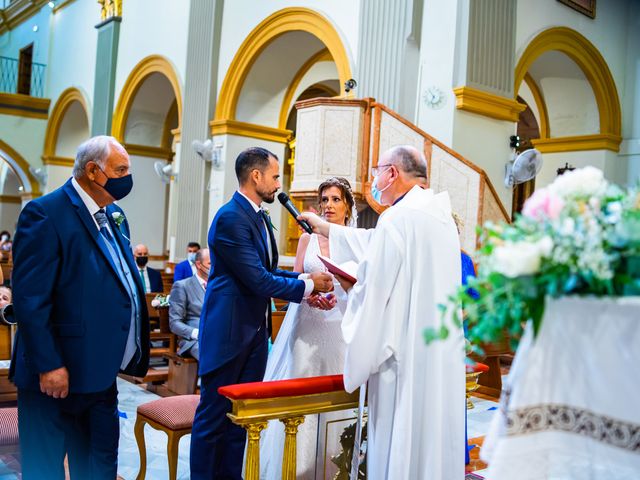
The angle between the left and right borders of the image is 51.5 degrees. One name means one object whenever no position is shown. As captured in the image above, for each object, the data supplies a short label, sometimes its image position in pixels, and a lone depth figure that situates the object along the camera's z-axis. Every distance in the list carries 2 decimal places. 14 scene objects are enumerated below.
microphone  3.16
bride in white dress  3.38
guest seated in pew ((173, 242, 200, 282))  7.63
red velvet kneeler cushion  2.40
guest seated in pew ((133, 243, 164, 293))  8.94
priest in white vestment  2.48
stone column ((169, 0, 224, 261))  11.55
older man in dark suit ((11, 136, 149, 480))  2.46
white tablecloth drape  1.29
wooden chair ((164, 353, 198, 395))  5.68
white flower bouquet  1.27
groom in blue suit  3.05
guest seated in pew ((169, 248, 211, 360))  5.57
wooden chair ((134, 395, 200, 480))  3.41
